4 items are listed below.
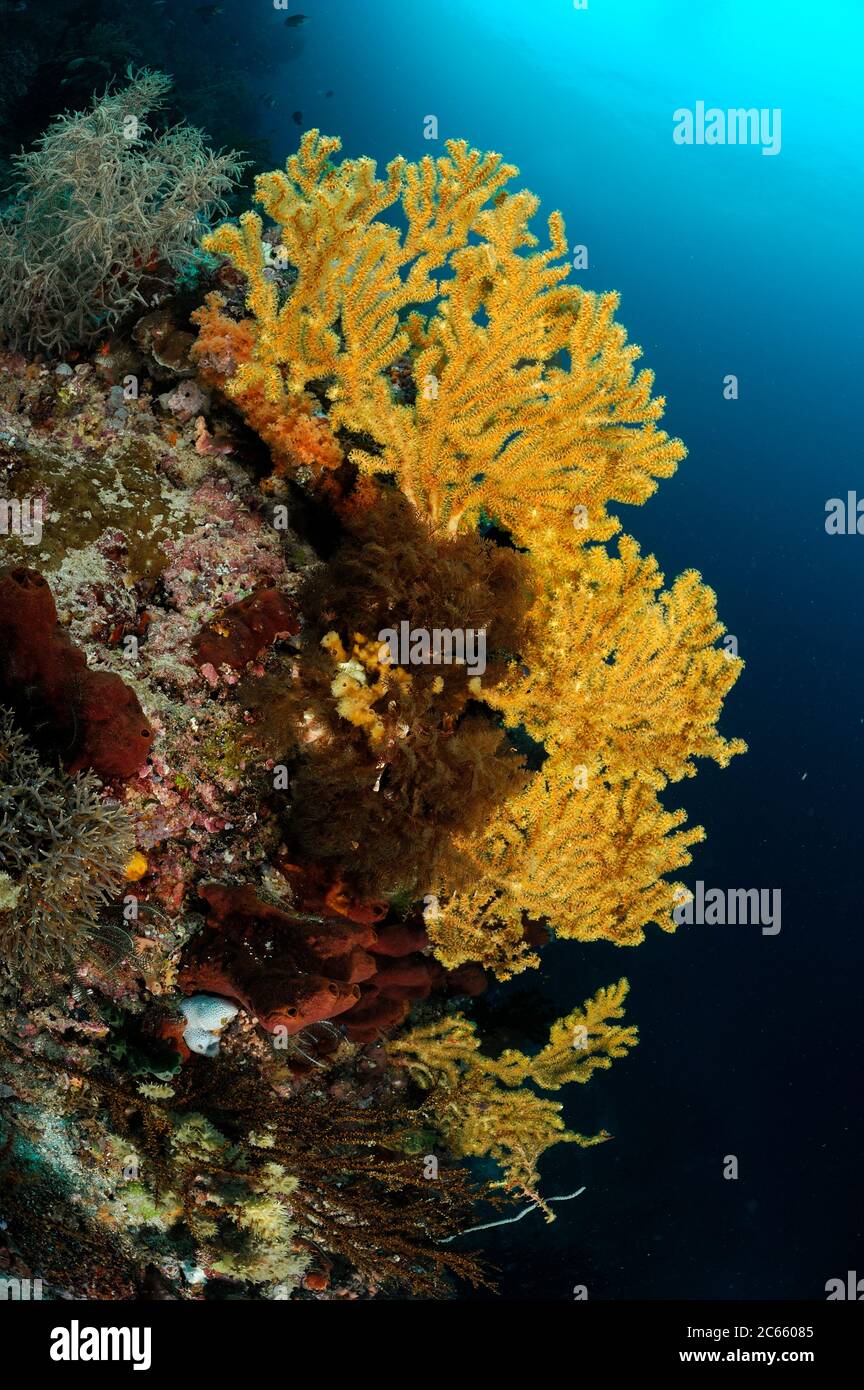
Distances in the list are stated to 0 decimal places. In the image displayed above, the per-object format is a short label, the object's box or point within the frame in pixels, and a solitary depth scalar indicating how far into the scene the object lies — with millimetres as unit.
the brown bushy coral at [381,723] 3746
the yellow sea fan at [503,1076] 5758
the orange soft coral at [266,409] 4234
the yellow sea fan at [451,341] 3840
